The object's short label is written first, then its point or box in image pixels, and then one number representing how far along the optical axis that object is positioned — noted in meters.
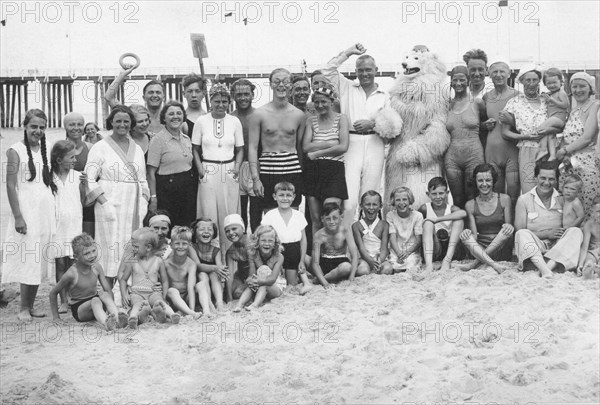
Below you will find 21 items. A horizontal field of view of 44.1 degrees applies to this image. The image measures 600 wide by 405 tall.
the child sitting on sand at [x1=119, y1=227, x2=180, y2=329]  5.16
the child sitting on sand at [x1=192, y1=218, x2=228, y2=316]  5.44
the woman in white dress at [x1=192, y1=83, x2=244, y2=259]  5.96
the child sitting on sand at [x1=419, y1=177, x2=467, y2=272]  6.09
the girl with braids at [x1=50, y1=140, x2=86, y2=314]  5.63
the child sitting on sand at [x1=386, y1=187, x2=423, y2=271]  6.14
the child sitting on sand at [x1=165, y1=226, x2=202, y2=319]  5.38
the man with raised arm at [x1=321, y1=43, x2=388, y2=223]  6.38
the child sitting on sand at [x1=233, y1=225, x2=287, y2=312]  5.57
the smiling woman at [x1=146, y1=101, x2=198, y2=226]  5.91
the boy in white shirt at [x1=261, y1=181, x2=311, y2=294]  5.90
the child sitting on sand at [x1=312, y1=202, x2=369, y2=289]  5.97
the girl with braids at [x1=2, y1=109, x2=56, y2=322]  5.46
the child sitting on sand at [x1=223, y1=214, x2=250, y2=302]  5.69
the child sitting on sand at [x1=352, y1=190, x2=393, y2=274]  6.14
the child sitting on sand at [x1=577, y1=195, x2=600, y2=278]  5.63
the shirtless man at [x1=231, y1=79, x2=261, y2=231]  6.26
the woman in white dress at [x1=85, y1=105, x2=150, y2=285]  5.65
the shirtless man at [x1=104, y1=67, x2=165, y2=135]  6.25
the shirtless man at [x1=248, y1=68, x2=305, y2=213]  6.14
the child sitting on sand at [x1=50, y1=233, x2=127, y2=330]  5.28
